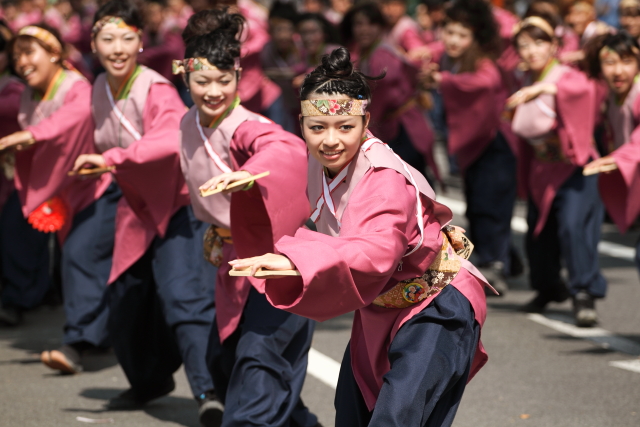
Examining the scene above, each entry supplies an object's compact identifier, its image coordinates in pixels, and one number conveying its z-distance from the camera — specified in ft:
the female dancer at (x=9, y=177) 41.14
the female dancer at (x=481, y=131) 47.32
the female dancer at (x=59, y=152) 33.86
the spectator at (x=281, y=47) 68.10
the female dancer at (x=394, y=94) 52.85
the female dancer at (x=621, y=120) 33.91
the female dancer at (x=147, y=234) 28.73
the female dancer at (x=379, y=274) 17.89
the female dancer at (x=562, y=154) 39.50
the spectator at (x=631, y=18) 51.88
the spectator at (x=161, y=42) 70.44
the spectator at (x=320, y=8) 86.79
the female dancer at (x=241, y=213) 23.94
